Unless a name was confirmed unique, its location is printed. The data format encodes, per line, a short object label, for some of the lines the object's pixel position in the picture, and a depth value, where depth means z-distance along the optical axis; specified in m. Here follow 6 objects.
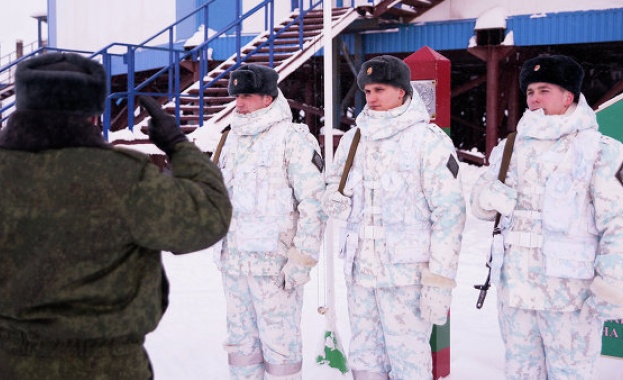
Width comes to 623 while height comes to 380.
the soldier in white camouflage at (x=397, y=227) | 3.19
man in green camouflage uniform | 1.90
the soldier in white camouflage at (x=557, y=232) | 2.94
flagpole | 4.60
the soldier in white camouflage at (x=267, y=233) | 3.58
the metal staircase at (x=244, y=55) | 9.39
